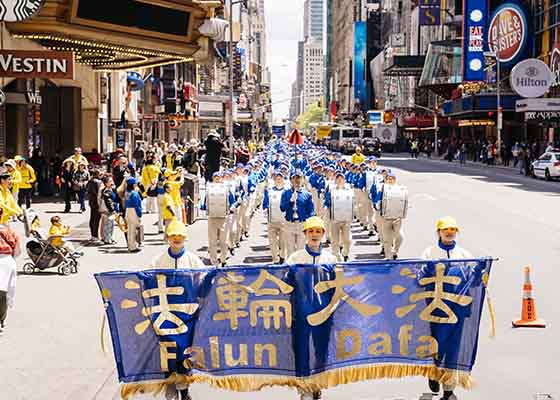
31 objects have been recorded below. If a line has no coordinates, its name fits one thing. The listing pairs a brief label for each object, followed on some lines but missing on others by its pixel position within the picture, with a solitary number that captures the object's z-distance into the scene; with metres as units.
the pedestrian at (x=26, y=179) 24.34
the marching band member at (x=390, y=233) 16.58
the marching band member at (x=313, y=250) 7.86
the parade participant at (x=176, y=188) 20.62
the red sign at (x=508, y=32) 70.25
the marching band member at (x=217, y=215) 16.11
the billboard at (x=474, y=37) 77.31
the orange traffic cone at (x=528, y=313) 10.91
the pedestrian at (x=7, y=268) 10.38
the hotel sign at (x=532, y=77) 57.78
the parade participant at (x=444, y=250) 7.94
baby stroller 15.12
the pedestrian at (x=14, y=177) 21.99
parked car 44.28
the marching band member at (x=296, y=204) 14.60
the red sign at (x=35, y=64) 23.83
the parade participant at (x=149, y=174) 23.79
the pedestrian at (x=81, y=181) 25.80
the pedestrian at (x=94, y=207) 19.44
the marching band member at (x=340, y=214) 15.90
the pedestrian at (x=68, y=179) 25.60
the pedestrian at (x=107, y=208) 19.09
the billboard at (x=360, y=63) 177.25
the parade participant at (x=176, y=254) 7.94
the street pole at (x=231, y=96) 44.82
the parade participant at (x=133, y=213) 18.14
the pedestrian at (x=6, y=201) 14.09
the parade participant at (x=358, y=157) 28.33
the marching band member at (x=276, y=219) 15.41
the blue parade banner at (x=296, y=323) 7.48
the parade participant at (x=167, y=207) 18.36
